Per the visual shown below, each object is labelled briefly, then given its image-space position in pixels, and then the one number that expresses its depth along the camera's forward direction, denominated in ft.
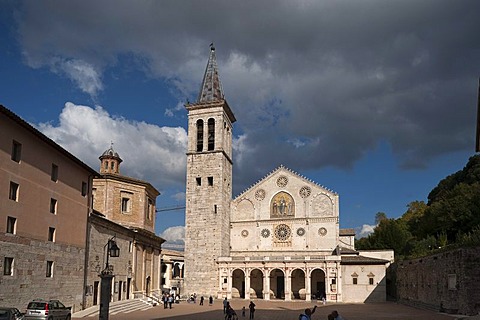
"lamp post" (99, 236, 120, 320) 43.86
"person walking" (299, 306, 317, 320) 39.70
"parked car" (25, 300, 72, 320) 58.03
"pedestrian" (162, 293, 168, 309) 116.75
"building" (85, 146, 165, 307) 95.09
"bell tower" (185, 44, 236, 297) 169.17
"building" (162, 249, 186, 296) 225.97
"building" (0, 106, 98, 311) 63.98
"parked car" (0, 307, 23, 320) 49.67
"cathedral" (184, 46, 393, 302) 160.66
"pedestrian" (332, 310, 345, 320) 39.28
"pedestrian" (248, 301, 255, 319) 87.76
